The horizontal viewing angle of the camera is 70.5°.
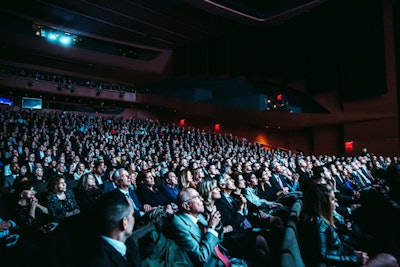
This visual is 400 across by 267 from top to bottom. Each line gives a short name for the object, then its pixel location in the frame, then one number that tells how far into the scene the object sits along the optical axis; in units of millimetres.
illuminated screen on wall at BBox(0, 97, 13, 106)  14112
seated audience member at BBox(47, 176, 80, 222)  3109
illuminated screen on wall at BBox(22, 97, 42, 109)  14828
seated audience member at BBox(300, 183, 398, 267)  1792
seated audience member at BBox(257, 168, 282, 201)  4438
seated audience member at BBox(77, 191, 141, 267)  1352
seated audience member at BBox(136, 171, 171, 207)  3617
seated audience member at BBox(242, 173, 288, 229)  3006
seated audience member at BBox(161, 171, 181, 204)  3963
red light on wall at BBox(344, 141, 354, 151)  13094
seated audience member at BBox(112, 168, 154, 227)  2916
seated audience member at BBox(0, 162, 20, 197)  3791
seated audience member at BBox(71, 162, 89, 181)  5164
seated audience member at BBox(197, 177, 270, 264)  2492
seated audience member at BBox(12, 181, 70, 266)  1667
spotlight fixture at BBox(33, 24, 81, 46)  14984
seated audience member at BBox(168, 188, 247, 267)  1794
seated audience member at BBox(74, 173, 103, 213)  3045
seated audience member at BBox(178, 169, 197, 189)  3838
